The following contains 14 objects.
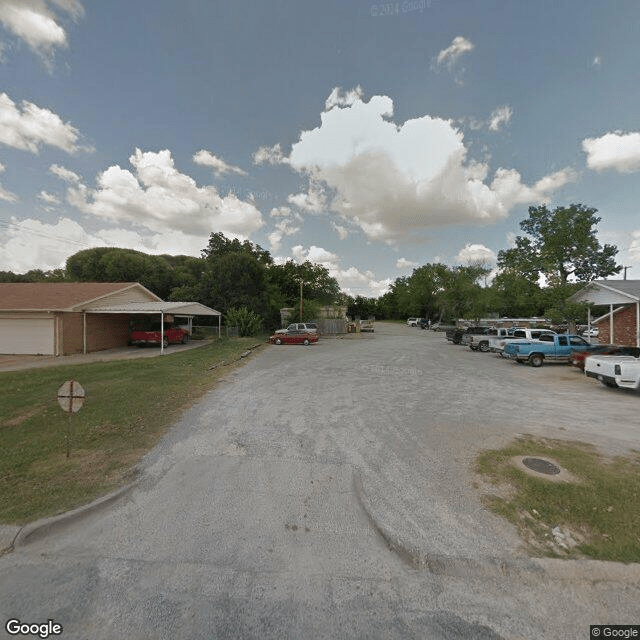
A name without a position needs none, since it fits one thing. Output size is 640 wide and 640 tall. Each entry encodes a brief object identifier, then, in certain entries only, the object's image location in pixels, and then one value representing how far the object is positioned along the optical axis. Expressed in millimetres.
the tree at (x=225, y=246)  38281
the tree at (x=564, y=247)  24891
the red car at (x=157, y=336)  19986
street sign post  4816
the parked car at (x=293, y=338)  23562
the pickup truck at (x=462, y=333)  22834
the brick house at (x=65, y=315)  16391
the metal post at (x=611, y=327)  16567
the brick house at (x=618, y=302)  15070
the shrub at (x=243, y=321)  26625
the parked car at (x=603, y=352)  11398
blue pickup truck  14617
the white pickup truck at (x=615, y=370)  8984
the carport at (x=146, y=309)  17219
